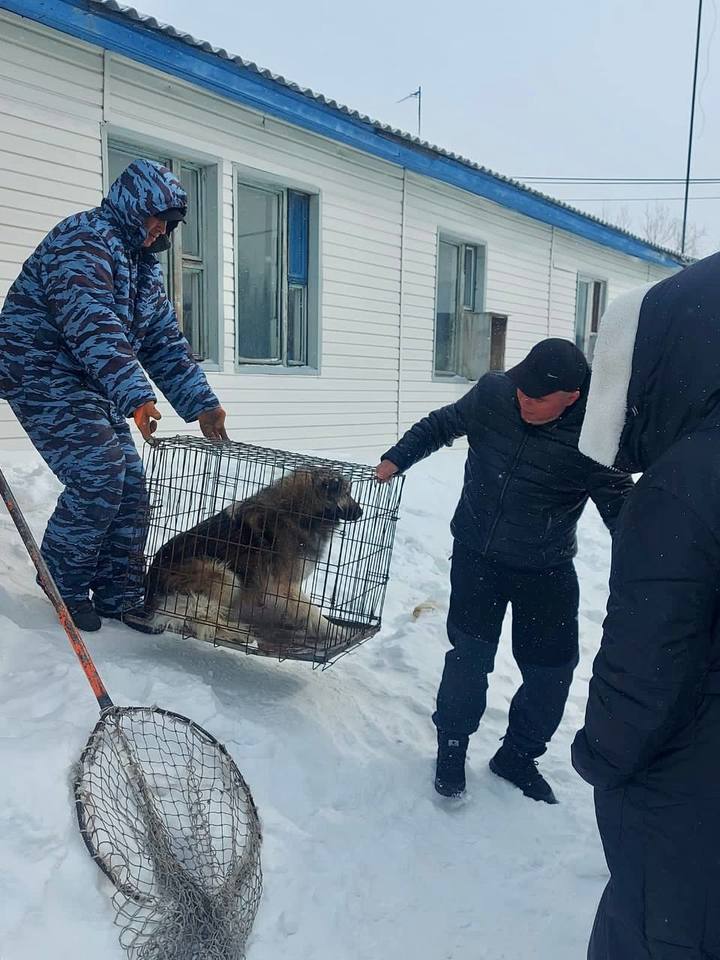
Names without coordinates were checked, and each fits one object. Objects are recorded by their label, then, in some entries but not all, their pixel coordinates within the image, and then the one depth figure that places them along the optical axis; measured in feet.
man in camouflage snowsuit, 9.42
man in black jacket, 9.19
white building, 18.03
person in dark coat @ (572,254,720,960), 3.94
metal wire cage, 10.32
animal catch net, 6.60
